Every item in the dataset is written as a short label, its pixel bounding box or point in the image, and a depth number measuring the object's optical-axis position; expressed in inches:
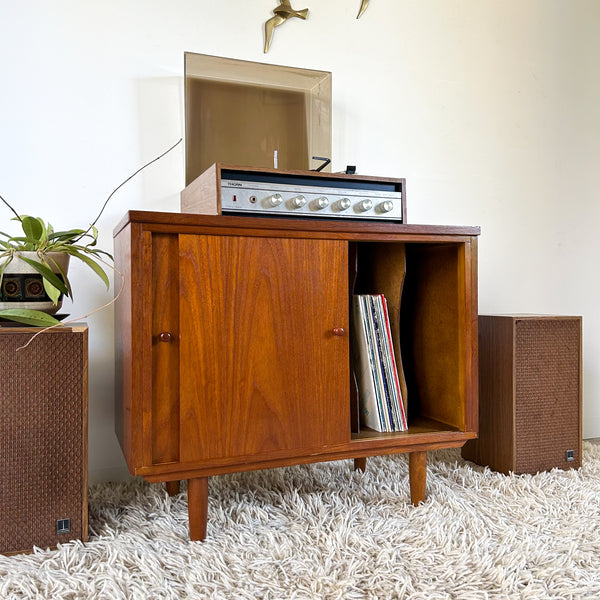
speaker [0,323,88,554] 45.4
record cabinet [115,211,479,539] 46.1
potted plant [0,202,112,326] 48.2
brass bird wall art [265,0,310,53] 70.2
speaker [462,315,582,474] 65.3
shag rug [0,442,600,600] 40.3
